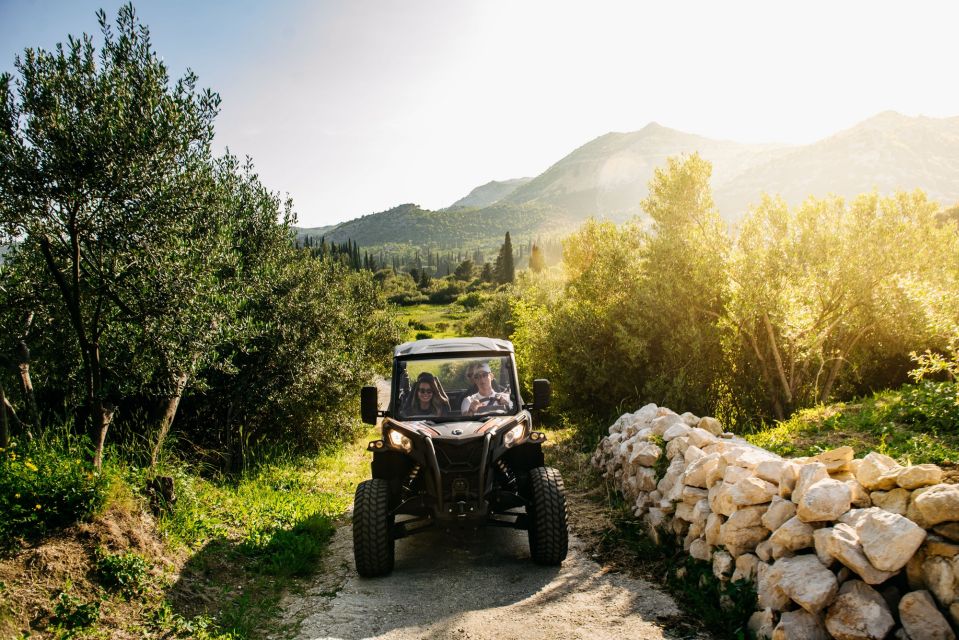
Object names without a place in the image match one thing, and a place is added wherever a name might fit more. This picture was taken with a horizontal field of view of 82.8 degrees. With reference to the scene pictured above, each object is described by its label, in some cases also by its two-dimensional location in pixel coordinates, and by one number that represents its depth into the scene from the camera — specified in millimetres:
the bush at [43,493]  5055
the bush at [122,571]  5133
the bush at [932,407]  7077
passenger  7129
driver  7105
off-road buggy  6082
